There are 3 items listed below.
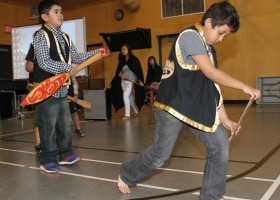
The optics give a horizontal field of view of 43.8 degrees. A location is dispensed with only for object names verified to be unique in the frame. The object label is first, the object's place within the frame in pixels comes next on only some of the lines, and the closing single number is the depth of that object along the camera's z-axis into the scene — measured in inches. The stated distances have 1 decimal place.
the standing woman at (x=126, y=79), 302.0
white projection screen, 258.2
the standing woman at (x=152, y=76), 382.3
